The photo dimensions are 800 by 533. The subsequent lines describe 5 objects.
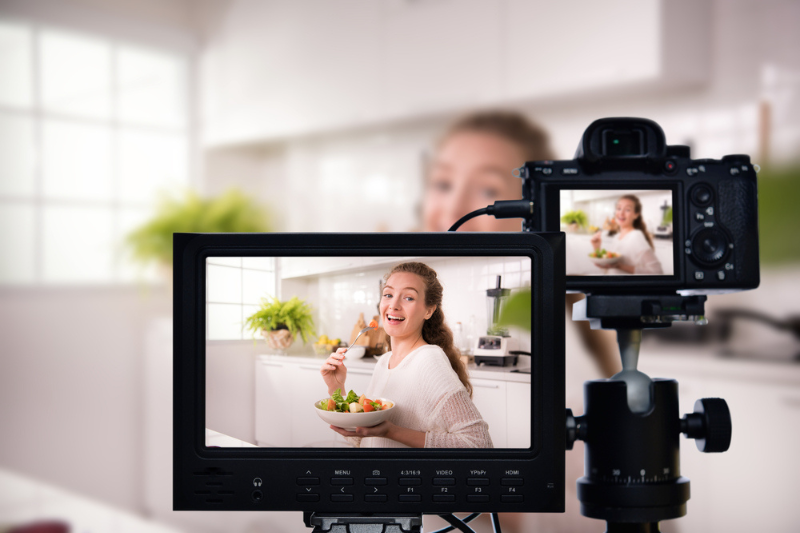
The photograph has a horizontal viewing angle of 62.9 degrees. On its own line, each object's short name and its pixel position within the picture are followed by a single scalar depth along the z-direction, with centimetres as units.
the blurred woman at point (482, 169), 206
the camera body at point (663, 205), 63
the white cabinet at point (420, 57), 187
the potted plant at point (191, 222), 255
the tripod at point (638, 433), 63
